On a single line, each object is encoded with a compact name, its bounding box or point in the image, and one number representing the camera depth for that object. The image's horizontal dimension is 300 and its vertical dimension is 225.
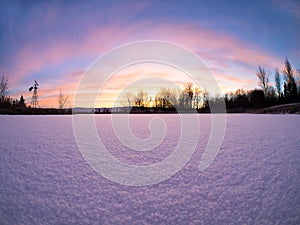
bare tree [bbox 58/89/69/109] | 27.29
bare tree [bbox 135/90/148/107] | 28.94
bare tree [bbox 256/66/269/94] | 30.19
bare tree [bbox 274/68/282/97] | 29.77
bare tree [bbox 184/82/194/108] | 29.53
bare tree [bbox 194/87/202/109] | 30.48
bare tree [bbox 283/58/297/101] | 26.82
